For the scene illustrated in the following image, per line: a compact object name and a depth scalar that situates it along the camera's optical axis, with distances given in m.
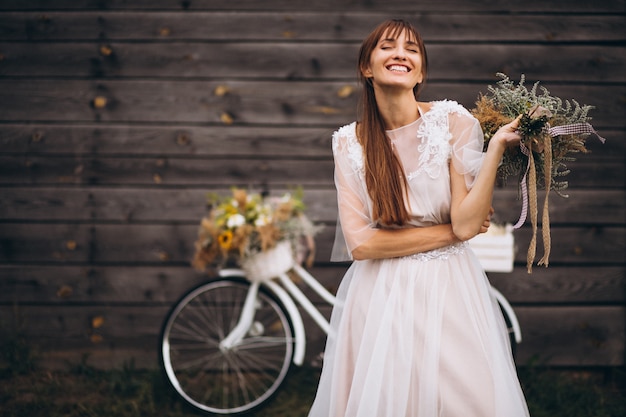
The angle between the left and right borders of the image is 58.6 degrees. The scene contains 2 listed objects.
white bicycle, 3.32
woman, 1.84
